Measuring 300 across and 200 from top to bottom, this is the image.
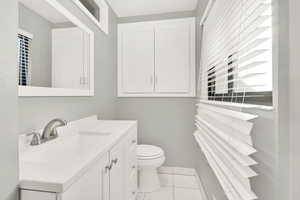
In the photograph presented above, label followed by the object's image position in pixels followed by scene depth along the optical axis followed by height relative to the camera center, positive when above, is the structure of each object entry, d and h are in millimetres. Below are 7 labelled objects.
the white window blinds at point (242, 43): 623 +287
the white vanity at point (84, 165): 561 -336
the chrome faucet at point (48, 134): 954 -240
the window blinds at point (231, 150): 676 -289
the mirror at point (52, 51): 935 +358
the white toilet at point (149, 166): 1729 -790
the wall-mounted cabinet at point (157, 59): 2166 +580
